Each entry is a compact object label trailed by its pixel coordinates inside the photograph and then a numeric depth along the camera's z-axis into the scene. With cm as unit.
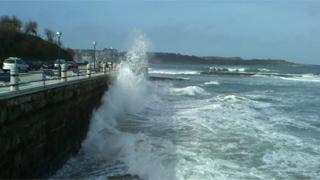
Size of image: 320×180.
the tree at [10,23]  6781
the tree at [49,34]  8725
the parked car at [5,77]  1417
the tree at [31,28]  8125
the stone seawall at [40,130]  984
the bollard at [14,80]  1107
